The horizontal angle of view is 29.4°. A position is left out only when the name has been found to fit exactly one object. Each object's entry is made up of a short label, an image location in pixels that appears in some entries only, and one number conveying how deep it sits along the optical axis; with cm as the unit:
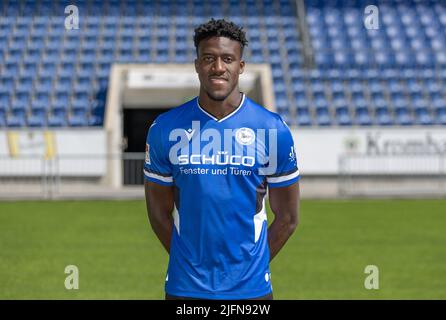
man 364
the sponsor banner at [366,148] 2584
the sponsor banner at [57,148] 2548
